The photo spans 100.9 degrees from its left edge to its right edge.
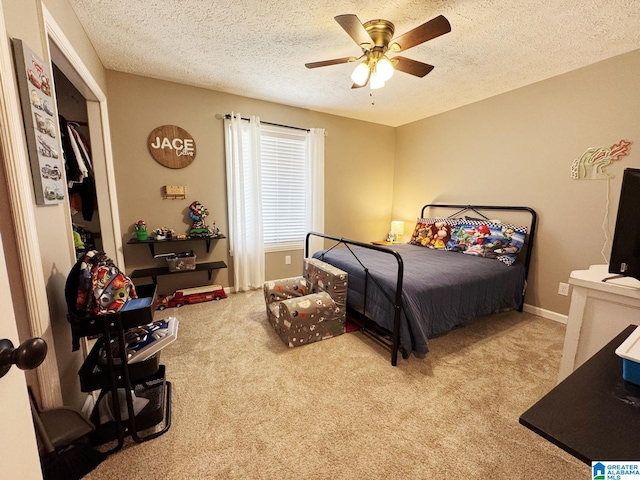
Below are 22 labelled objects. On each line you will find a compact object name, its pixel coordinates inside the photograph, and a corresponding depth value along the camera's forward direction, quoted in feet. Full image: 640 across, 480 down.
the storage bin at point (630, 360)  2.27
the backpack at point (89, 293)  3.97
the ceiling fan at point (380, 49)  5.48
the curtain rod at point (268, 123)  10.60
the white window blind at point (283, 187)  11.86
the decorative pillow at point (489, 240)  9.30
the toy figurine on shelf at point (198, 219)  10.31
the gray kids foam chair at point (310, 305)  7.33
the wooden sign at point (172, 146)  9.63
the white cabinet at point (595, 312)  4.08
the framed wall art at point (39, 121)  3.52
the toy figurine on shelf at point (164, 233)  9.76
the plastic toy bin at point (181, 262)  9.75
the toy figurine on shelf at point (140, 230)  9.35
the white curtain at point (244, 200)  10.86
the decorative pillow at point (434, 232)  11.27
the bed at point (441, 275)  6.63
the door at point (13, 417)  1.76
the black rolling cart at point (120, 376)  4.03
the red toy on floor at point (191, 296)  9.97
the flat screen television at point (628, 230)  3.62
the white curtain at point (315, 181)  12.47
